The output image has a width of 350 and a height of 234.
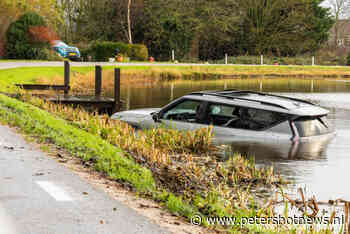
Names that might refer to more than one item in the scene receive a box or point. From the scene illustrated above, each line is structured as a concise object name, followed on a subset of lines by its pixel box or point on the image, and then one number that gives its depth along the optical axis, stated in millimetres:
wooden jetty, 22594
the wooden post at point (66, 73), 26906
